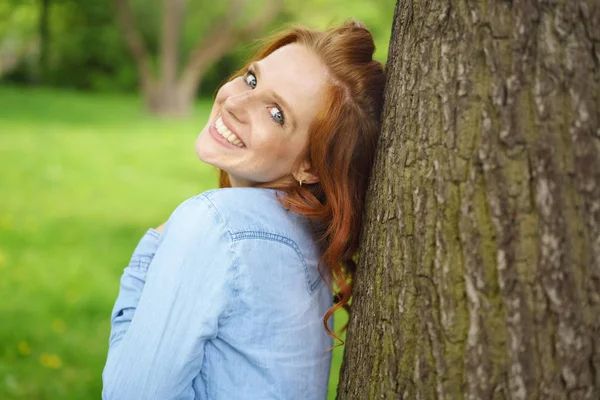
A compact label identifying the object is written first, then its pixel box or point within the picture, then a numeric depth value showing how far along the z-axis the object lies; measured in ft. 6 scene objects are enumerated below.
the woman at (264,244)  5.50
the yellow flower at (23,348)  12.16
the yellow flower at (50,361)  11.89
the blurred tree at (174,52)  63.77
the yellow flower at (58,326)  13.21
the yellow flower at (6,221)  19.22
